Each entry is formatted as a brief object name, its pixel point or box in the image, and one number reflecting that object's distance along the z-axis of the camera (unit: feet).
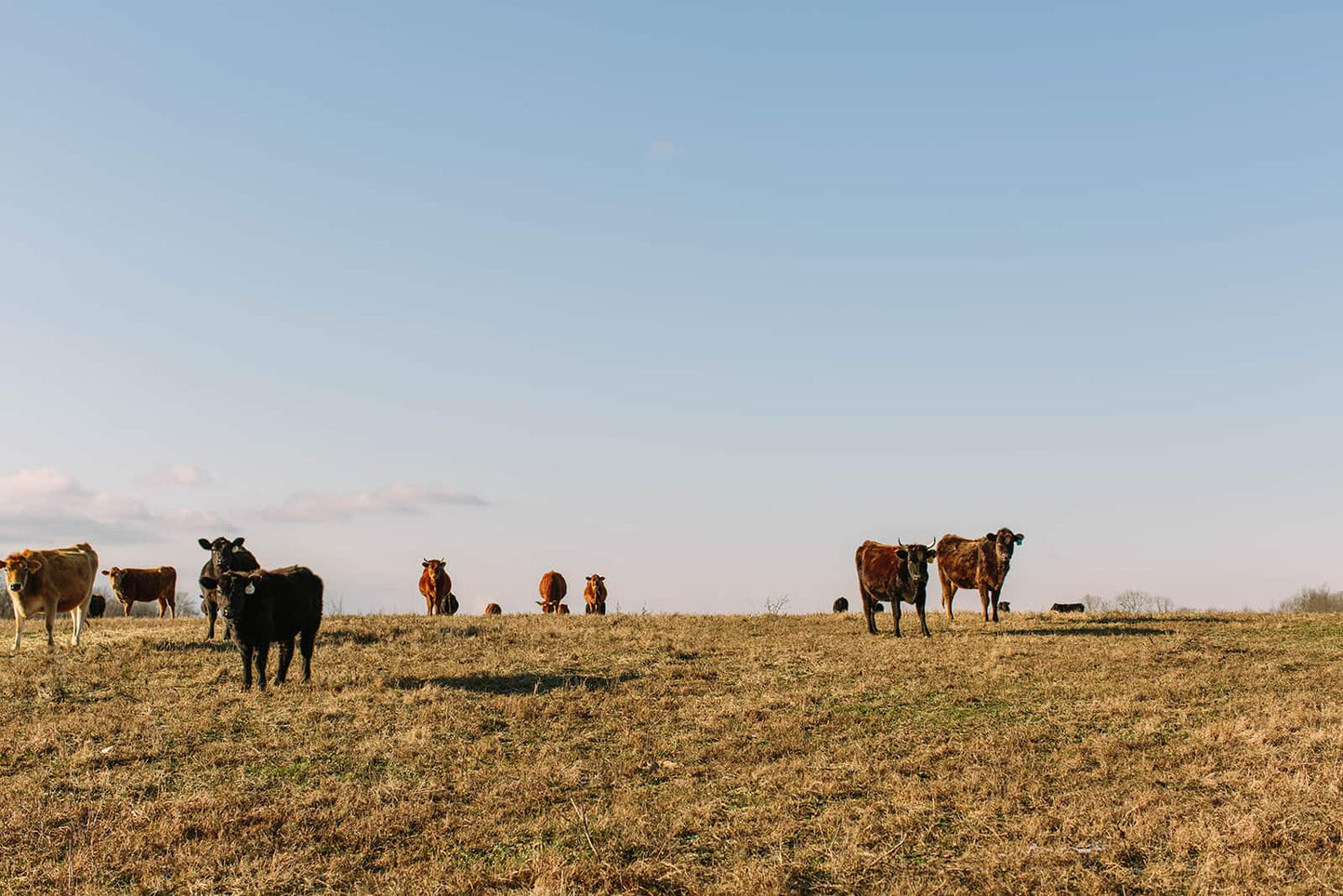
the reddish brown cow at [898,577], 80.79
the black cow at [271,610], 56.18
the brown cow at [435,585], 116.88
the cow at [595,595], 132.36
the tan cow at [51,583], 75.10
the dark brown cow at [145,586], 121.29
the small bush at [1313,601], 164.96
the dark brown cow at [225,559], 68.59
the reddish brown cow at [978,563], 88.17
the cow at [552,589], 136.87
